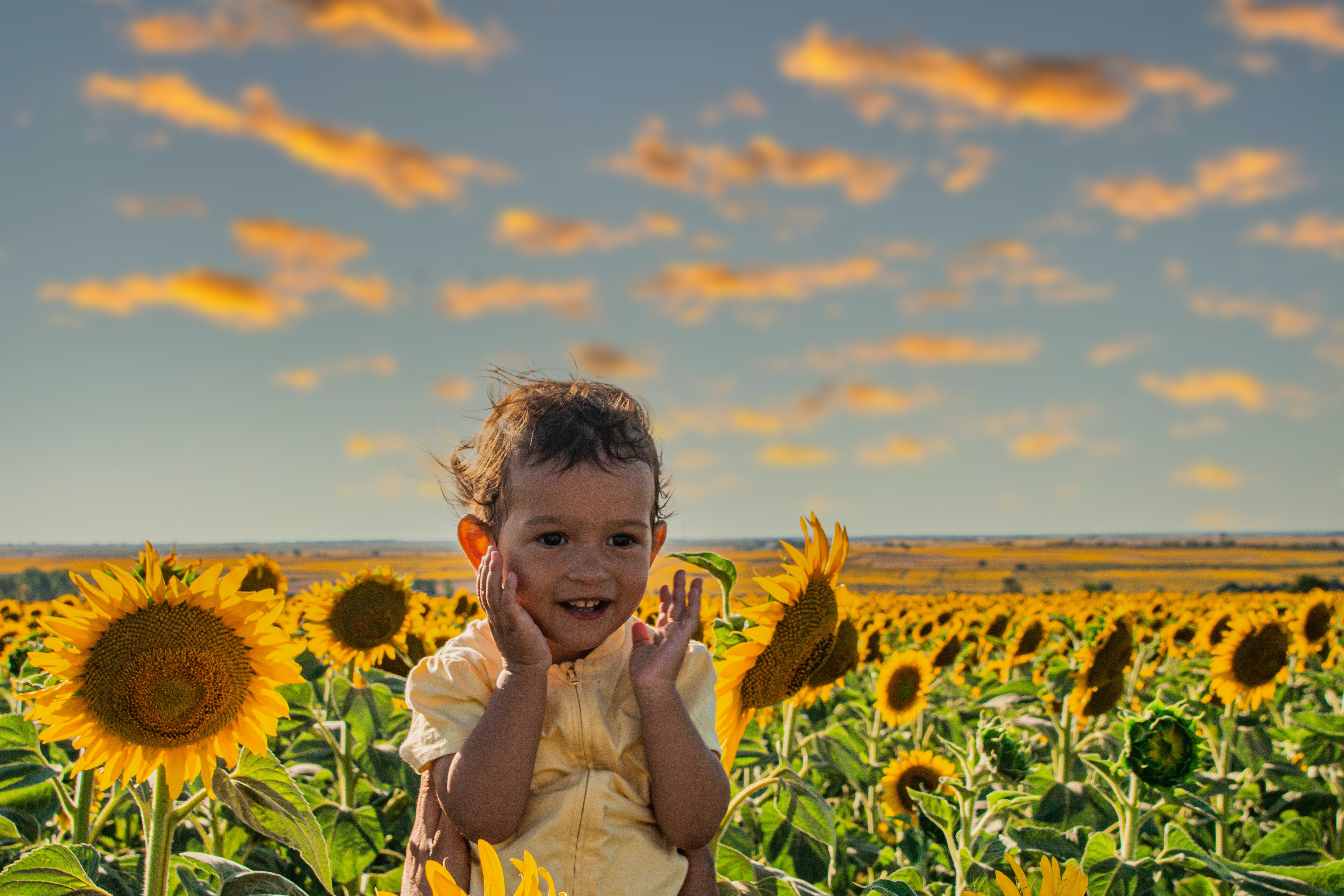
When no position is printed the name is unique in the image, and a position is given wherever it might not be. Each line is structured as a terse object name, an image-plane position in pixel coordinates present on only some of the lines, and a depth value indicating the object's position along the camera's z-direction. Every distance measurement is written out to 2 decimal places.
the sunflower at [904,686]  6.27
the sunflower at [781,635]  2.59
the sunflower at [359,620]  4.83
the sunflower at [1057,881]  1.23
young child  2.12
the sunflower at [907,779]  5.07
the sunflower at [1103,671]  4.86
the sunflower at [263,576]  5.37
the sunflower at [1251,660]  6.01
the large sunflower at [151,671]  2.39
